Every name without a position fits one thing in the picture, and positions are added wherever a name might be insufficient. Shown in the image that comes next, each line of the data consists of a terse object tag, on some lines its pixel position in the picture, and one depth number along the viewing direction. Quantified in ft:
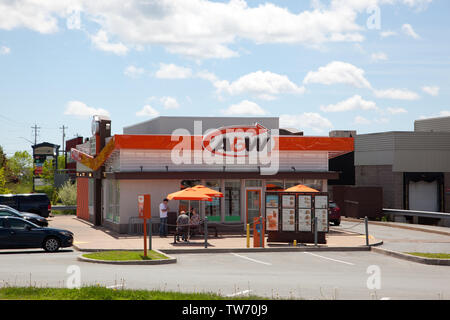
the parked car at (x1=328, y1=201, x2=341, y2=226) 121.91
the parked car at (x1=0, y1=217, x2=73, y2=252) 78.02
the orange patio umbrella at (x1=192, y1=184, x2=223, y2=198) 95.55
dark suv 131.23
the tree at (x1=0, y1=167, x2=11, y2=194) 191.21
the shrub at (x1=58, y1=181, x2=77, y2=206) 179.63
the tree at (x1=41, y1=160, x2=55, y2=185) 332.19
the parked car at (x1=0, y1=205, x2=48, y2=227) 100.78
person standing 97.76
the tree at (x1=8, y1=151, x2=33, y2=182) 448.24
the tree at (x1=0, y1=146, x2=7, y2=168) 308.65
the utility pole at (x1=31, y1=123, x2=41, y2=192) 447.47
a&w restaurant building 104.12
